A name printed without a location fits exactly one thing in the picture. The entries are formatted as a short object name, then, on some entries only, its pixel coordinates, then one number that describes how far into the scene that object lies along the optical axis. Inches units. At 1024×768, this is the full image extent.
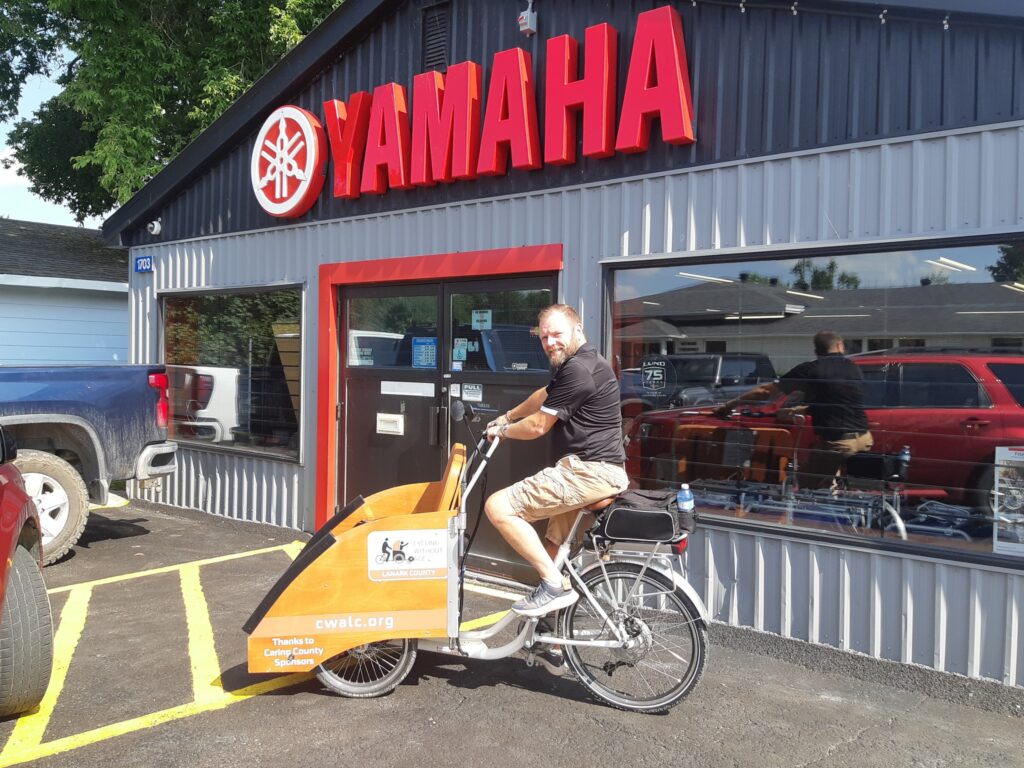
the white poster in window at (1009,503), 177.3
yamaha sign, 220.4
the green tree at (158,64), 581.0
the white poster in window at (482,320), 265.0
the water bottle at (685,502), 160.9
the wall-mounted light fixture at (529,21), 250.2
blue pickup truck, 271.0
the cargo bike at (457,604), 160.1
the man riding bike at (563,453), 164.7
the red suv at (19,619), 150.6
